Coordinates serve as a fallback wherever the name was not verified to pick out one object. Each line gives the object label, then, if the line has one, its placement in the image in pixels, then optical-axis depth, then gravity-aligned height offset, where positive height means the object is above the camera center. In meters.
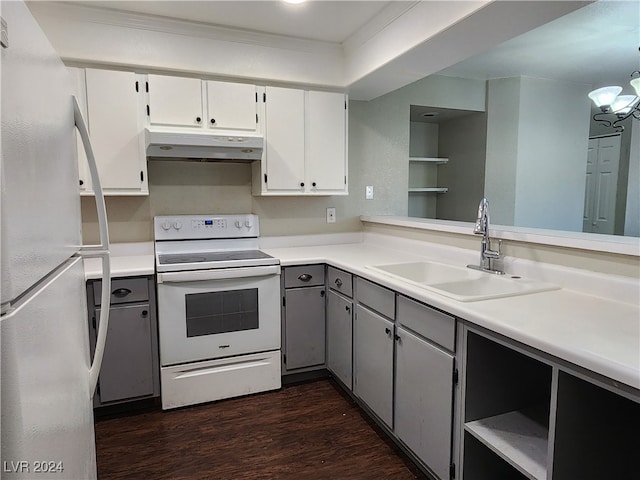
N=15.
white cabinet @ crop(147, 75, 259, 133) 2.58 +0.59
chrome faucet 2.01 -0.24
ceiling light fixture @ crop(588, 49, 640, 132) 3.22 +0.79
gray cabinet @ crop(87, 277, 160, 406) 2.29 -0.84
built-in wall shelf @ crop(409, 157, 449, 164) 4.03 +0.36
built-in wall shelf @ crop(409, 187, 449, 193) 4.12 +0.06
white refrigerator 0.58 -0.13
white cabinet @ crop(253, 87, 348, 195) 2.88 +0.36
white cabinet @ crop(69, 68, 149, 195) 2.44 +0.40
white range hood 2.43 +0.30
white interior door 5.44 +0.16
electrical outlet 3.38 -0.16
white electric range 2.40 -0.79
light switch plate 3.48 +0.03
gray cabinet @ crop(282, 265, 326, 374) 2.69 -0.82
